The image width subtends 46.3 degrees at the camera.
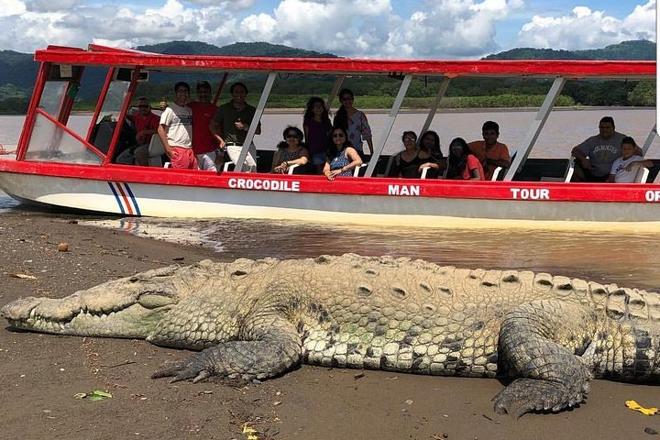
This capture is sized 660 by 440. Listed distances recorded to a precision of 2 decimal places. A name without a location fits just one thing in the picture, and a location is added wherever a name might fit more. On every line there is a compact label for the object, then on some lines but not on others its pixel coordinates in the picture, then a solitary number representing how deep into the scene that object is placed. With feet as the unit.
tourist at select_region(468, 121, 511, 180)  35.68
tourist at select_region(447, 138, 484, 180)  34.83
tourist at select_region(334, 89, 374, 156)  37.37
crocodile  15.07
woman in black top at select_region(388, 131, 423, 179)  36.24
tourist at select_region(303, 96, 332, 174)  37.45
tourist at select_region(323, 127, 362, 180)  35.65
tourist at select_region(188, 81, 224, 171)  37.88
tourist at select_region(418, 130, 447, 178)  35.81
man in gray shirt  35.76
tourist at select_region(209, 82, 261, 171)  37.81
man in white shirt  36.65
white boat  33.96
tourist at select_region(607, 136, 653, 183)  34.32
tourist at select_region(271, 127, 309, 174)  36.60
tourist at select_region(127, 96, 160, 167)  38.78
